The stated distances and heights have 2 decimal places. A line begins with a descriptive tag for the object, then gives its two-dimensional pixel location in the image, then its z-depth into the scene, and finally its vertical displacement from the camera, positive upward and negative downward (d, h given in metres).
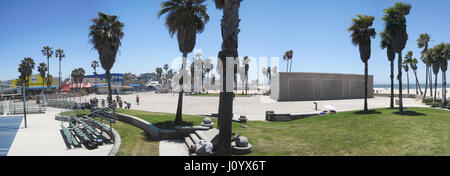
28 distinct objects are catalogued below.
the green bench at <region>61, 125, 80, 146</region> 11.30 -2.69
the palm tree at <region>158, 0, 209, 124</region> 14.60 +4.29
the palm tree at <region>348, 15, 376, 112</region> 20.86 +4.82
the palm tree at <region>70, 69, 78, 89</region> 98.40 +6.13
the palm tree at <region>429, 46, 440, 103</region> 38.16 +4.31
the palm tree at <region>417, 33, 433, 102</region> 42.62 +8.50
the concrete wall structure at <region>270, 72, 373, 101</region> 43.41 +0.16
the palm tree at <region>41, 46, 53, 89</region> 70.38 +11.11
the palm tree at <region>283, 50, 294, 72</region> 77.22 +11.07
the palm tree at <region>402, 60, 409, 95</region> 75.04 +6.40
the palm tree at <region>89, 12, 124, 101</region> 22.33 +4.95
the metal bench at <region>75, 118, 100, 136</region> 13.07 -2.45
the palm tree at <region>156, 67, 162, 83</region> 134.12 +9.99
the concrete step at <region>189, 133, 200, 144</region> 11.01 -2.51
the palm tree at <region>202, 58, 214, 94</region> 104.88 +9.77
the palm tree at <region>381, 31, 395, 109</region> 22.66 +3.72
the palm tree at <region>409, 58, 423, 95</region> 65.11 +6.27
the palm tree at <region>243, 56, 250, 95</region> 83.41 +8.22
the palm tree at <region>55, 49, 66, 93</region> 73.47 +10.77
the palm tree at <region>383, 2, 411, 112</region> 19.31 +5.21
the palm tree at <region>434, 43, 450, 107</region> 37.27 +5.27
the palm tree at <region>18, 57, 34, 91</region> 65.64 +5.54
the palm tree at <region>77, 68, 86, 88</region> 98.12 +6.12
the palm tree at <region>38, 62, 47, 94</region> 73.44 +5.65
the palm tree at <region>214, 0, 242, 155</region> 8.43 +1.33
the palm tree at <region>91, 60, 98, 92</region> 103.94 +10.54
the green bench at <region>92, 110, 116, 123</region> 17.46 -2.03
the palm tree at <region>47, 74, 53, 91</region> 72.15 +2.16
